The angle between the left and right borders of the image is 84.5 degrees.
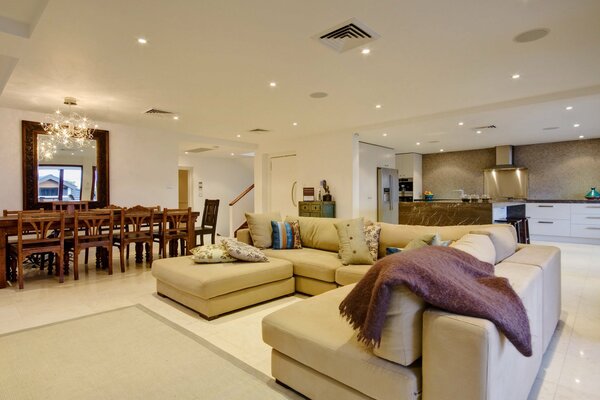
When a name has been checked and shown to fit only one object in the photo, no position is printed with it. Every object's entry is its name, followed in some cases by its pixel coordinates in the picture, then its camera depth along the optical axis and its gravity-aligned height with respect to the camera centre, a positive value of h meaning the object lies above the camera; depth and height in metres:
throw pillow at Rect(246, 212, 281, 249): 4.04 -0.41
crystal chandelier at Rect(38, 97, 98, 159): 5.56 +1.13
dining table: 3.79 -0.42
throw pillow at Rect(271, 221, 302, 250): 4.01 -0.49
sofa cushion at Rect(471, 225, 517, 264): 2.35 -0.33
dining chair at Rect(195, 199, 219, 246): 5.73 -0.38
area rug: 1.84 -1.07
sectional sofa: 1.21 -0.69
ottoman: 2.84 -0.79
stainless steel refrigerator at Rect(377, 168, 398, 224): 8.02 +0.03
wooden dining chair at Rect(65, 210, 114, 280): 4.17 -0.48
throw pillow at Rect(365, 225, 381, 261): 3.33 -0.43
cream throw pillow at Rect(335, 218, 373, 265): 3.21 -0.46
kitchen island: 5.34 -0.29
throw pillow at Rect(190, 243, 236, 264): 3.30 -0.58
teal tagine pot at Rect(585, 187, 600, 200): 7.27 +0.00
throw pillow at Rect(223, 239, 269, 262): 3.31 -0.55
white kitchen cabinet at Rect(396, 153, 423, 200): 9.81 +0.83
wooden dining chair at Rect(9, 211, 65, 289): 3.74 -0.49
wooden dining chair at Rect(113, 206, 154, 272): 4.52 -0.44
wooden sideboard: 7.04 -0.26
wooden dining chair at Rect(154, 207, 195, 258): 5.00 -0.50
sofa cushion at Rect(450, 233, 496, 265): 1.92 -0.31
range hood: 8.36 +0.95
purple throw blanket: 1.27 -0.41
